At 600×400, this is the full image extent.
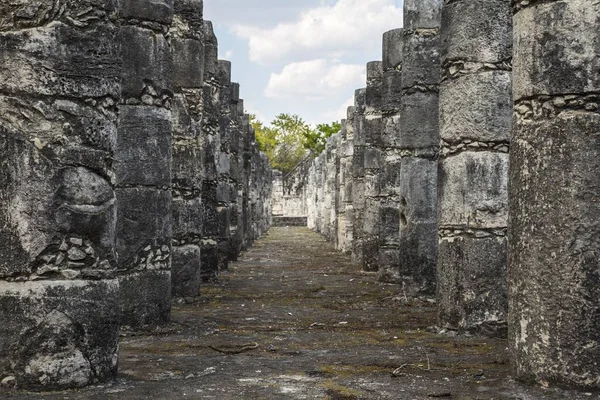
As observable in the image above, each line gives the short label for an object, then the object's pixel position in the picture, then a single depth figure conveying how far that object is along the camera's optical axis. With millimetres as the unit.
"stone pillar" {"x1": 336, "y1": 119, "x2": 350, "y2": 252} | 22109
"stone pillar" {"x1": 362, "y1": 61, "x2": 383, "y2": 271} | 16266
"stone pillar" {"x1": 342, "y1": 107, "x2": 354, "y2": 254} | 21297
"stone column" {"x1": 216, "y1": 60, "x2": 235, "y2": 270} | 15608
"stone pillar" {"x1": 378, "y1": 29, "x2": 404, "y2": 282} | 13766
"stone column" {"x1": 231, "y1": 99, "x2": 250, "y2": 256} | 18578
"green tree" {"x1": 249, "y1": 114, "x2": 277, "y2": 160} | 68875
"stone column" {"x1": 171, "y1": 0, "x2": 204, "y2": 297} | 10594
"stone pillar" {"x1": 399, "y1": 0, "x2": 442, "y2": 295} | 10750
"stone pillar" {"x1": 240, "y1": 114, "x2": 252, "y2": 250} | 21828
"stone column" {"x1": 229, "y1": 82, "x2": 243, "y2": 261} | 17828
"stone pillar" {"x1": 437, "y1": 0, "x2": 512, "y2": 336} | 7855
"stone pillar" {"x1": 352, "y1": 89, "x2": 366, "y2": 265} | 18562
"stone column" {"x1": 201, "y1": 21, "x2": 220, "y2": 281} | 12906
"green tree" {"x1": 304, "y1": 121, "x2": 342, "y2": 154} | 60341
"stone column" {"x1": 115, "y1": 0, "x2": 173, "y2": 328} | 8102
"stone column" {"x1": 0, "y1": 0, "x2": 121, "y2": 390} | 5207
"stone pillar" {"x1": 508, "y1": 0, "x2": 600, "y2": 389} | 5164
